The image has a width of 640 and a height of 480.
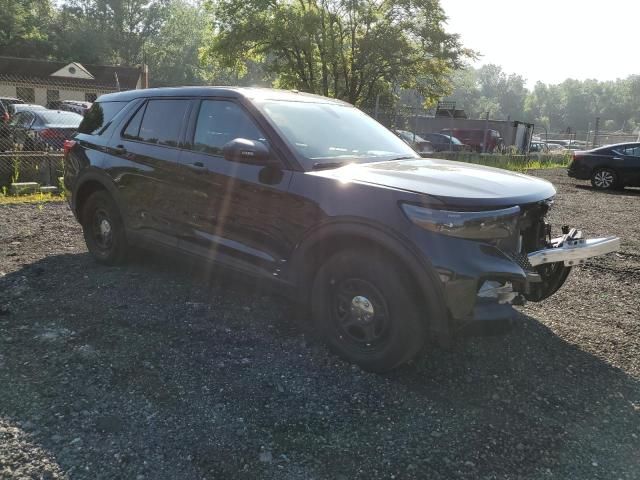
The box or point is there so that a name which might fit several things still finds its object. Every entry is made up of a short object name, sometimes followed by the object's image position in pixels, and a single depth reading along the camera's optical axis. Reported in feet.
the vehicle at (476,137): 80.79
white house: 134.41
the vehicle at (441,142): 68.03
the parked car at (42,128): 41.11
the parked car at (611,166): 46.57
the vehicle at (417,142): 53.66
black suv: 9.75
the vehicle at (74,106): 70.10
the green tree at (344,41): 74.33
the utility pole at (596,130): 80.69
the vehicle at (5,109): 48.07
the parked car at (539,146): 100.50
